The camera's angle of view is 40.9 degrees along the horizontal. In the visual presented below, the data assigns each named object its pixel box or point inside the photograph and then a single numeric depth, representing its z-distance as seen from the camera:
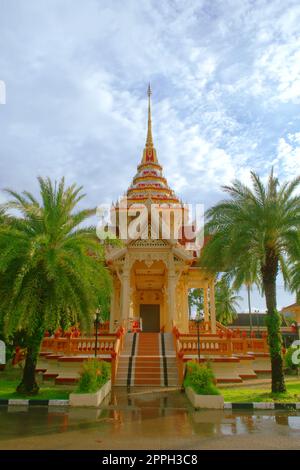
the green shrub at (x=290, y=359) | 21.97
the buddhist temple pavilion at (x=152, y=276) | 23.95
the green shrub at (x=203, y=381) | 12.10
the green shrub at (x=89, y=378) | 12.38
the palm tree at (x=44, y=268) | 12.83
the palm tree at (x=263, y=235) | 14.80
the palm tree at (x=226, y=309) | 56.34
